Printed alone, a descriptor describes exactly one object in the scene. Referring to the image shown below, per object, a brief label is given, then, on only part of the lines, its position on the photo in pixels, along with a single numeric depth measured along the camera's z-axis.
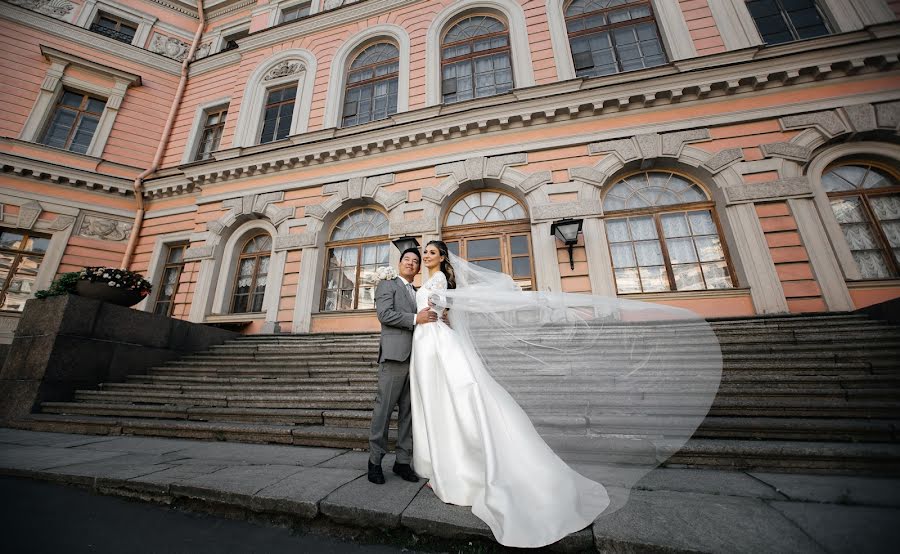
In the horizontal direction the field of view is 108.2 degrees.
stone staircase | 2.82
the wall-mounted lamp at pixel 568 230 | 6.86
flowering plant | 5.79
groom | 2.67
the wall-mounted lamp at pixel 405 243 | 7.66
